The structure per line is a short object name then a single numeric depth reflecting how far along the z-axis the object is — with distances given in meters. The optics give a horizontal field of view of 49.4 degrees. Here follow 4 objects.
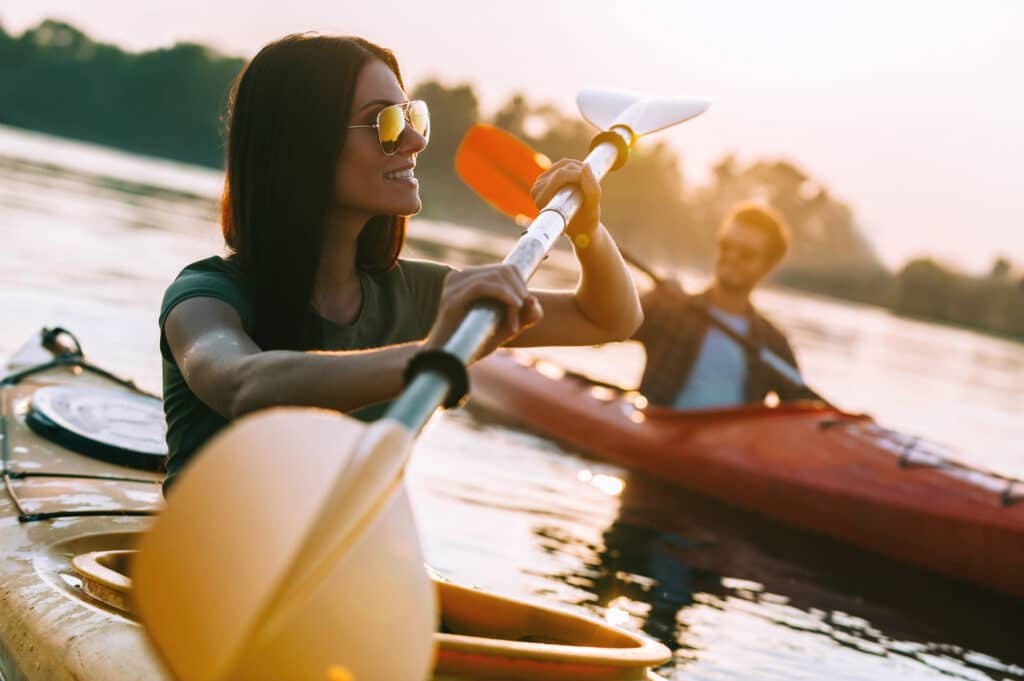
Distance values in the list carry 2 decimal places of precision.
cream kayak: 2.07
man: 7.22
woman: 2.02
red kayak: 5.91
